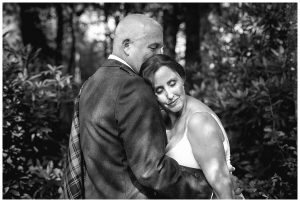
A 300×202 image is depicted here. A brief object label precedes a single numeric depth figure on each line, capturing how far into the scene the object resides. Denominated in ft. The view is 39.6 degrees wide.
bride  8.15
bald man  7.92
